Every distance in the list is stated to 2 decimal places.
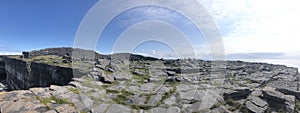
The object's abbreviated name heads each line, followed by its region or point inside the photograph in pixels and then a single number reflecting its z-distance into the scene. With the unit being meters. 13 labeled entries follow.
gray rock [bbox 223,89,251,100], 4.37
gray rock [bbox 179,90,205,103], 4.39
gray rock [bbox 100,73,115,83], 5.74
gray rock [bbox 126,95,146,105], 4.13
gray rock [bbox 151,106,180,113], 3.66
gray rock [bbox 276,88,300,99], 4.38
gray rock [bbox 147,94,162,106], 4.06
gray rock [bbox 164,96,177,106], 4.08
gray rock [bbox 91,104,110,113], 3.54
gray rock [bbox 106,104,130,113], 3.65
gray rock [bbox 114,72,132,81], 6.19
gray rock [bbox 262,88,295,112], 3.73
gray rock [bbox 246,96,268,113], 3.67
